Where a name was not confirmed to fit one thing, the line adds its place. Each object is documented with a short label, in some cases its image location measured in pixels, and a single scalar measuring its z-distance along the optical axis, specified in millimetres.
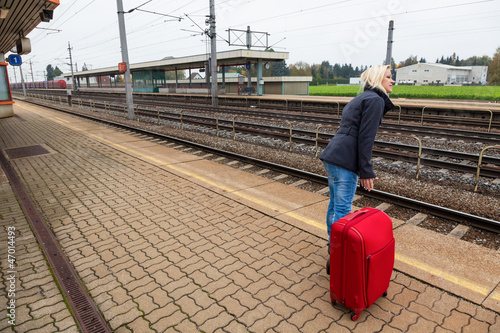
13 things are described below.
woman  2803
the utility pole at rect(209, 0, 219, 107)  24344
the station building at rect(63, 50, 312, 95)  35156
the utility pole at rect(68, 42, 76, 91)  56781
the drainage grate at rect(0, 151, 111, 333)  2646
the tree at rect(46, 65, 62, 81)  152625
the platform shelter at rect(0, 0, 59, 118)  8471
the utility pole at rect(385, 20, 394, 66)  21600
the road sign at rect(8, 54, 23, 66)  17031
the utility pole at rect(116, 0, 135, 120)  16891
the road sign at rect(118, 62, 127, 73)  17266
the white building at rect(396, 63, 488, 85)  92688
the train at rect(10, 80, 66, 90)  79312
